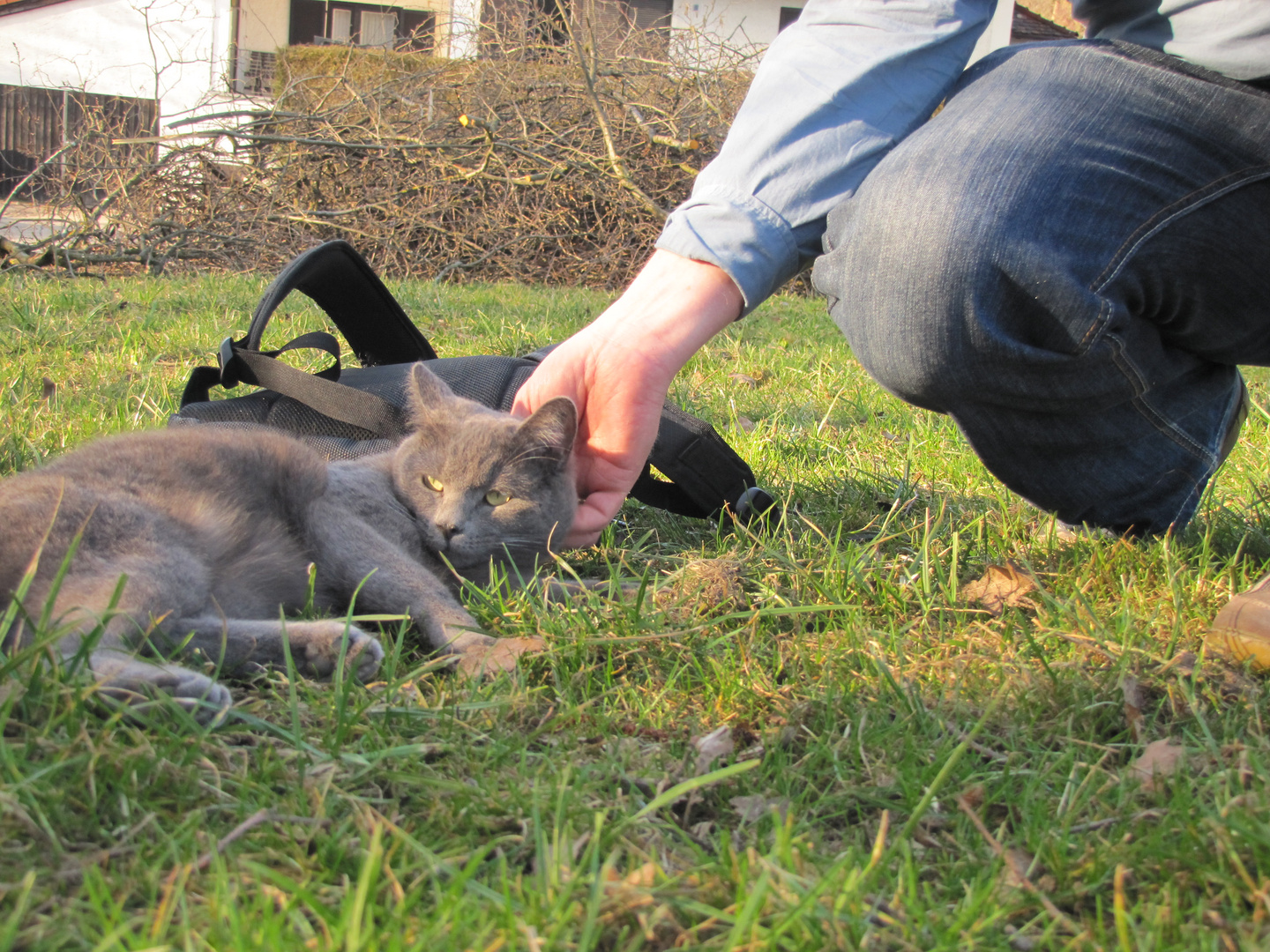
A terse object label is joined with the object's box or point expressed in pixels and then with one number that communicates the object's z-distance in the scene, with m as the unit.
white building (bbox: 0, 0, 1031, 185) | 4.81
